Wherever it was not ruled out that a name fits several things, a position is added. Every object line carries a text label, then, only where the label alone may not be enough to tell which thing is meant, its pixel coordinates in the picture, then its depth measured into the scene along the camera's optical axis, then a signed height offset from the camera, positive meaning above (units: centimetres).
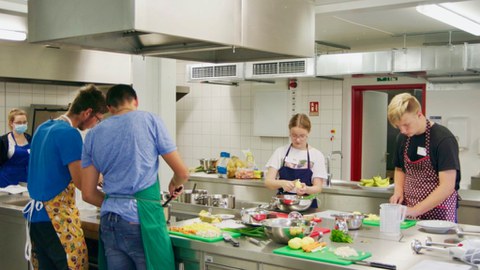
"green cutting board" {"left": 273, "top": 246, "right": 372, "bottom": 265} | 237 -64
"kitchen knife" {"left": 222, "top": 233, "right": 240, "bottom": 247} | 271 -64
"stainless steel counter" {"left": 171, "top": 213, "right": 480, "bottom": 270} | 243 -66
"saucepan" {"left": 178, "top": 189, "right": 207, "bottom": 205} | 408 -63
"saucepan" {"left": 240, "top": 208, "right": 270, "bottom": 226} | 300 -58
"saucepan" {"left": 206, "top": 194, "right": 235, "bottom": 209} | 398 -64
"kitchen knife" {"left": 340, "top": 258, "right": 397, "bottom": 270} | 227 -64
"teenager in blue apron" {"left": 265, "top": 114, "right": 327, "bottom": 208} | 400 -35
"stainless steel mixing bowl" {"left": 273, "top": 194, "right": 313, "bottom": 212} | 360 -59
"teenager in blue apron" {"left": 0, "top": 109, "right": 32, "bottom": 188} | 559 -38
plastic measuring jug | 292 -56
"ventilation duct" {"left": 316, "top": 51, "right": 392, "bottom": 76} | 596 +65
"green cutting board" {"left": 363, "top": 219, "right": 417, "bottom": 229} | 314 -64
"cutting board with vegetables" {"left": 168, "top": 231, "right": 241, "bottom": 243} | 279 -65
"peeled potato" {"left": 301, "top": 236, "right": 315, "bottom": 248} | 256 -61
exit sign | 709 +54
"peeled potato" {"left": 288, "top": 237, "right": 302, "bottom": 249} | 257 -62
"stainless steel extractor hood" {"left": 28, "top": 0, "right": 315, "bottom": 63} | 253 +49
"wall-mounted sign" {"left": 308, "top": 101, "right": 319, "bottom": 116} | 764 +15
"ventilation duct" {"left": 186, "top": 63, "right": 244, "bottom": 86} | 728 +65
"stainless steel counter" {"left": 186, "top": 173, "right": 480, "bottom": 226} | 461 -77
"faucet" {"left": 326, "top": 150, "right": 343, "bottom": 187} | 535 -65
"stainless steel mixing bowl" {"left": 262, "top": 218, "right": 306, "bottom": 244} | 270 -58
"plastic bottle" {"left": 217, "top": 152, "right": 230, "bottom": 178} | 586 -56
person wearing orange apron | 295 -40
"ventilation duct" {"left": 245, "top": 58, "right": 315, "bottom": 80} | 657 +64
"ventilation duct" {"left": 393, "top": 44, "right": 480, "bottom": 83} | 544 +62
